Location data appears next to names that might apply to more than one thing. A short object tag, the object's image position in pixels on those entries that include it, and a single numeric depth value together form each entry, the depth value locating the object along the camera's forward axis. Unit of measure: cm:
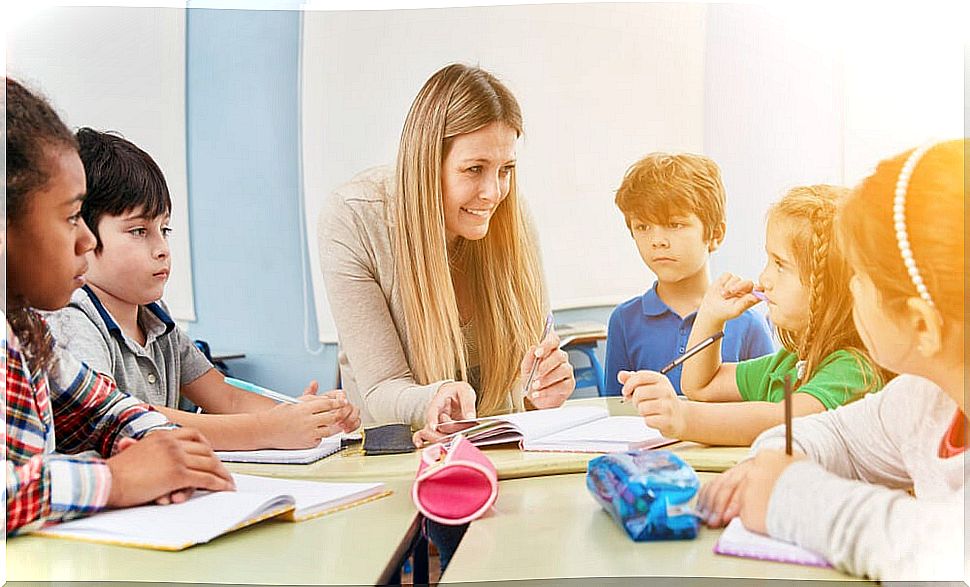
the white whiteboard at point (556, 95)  147
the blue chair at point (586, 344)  152
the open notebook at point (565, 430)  140
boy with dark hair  143
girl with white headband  95
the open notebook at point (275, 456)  144
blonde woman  152
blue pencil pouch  105
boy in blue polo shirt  147
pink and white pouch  116
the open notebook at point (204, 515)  106
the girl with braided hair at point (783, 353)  133
